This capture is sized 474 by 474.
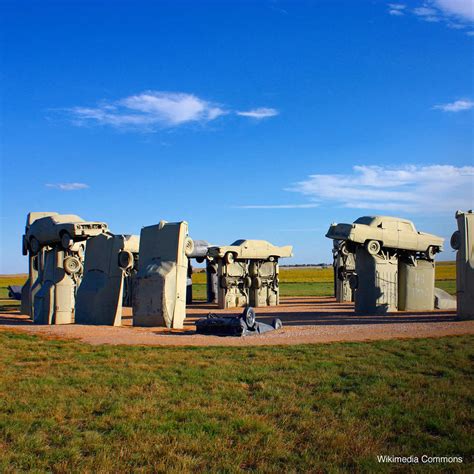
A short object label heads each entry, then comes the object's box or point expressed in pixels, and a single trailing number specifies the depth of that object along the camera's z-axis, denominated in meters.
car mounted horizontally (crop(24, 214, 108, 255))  21.17
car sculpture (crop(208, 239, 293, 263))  30.33
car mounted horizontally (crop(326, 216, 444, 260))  22.97
